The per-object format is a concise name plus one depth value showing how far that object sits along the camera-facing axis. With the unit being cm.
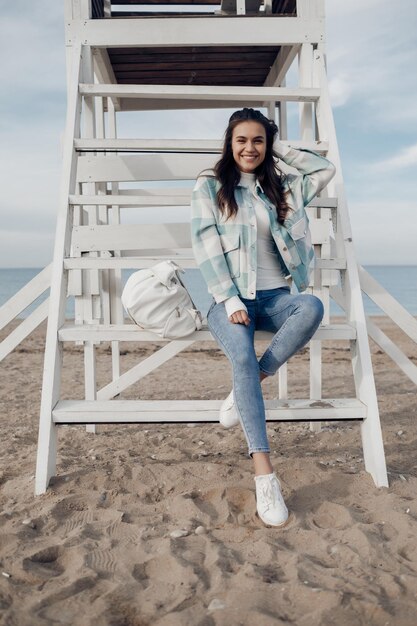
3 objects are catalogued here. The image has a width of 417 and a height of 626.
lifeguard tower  304
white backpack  296
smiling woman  285
